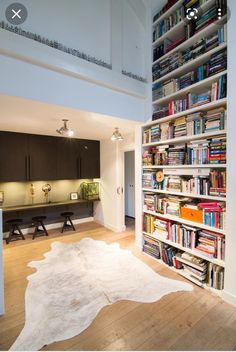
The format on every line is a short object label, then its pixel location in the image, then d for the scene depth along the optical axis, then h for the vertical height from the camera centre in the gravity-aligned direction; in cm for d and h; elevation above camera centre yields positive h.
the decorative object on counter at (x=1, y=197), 386 -53
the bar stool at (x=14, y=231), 376 -130
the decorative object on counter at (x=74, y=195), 479 -65
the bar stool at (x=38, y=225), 404 -128
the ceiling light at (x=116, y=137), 330 +67
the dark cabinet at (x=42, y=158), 400 +36
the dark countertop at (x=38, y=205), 383 -77
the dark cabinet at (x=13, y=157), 367 +36
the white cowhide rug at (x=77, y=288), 167 -150
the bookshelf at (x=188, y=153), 213 +26
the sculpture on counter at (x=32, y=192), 422 -47
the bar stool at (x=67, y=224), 445 -130
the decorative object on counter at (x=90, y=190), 485 -51
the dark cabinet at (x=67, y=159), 437 +35
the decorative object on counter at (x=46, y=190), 439 -44
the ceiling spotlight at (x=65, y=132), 272 +65
